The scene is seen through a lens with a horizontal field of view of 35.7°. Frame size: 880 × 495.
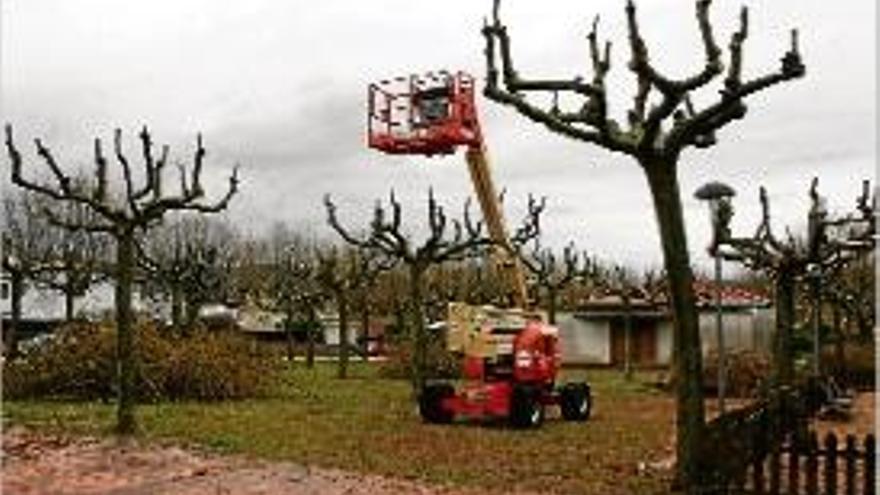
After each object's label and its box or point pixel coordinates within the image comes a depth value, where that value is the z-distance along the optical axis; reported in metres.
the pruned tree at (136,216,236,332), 43.94
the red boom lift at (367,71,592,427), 23.69
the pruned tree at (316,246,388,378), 43.22
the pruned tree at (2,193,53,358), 42.09
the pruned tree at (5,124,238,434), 20.06
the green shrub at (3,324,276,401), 27.36
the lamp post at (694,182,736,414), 19.28
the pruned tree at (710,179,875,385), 23.00
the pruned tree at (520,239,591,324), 48.06
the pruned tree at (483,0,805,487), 13.72
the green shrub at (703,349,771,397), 36.31
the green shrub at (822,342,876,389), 40.41
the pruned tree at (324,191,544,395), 30.06
